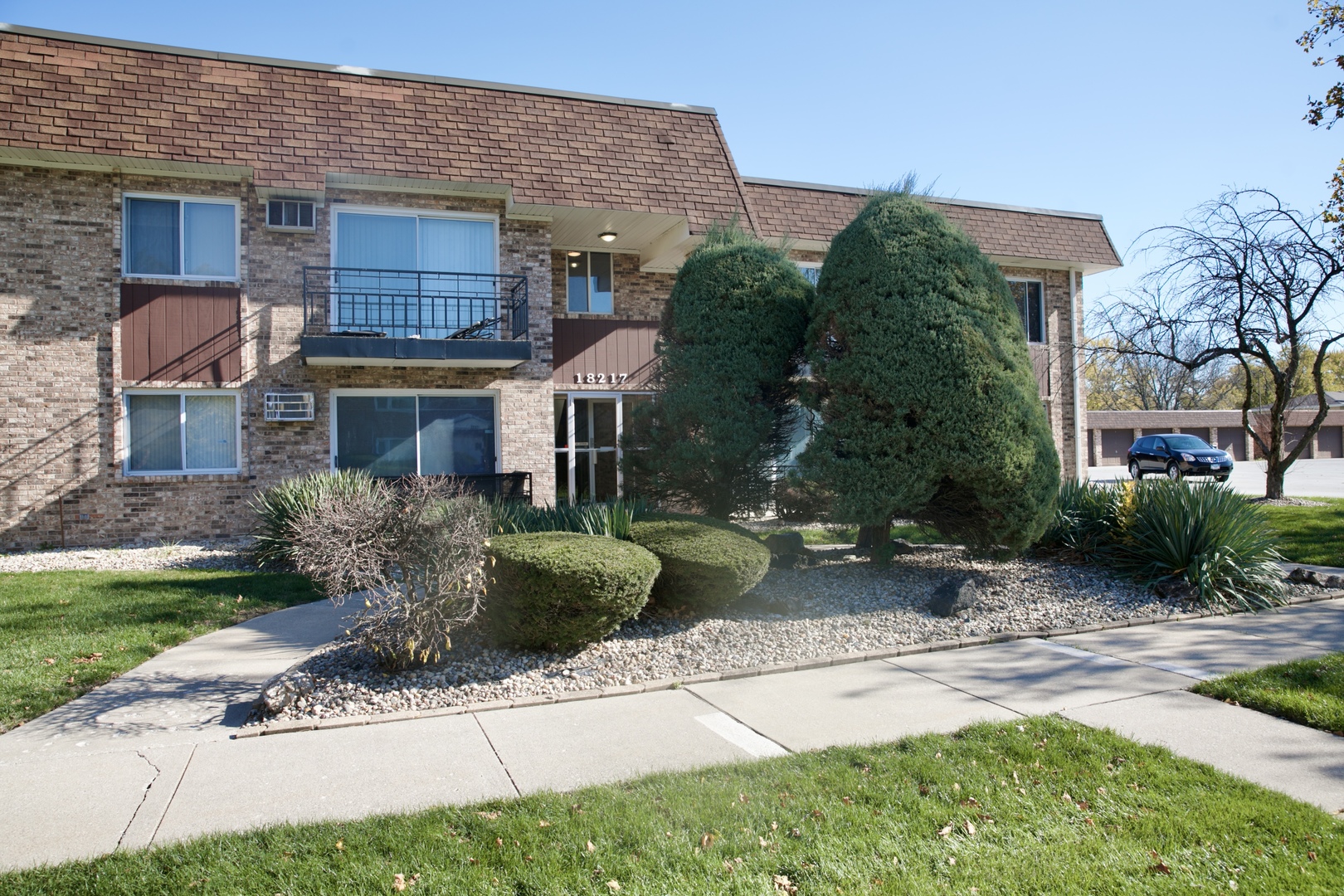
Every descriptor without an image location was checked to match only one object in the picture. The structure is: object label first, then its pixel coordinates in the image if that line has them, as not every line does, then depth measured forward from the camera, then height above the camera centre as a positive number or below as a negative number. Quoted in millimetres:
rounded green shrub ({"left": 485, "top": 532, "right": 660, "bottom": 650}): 5734 -875
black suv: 26391 -93
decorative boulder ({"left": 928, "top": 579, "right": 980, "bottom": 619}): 7406 -1260
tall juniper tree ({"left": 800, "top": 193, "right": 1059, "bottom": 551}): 7734 +613
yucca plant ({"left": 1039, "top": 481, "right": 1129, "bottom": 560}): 9258 -729
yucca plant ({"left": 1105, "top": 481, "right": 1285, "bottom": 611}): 8125 -936
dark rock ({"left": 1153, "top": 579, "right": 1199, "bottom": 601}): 8039 -1310
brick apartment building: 12117 +3102
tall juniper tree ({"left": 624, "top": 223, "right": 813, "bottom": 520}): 8977 +897
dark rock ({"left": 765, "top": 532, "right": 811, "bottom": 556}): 9258 -917
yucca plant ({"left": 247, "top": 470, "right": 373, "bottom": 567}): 10094 -496
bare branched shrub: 5391 -624
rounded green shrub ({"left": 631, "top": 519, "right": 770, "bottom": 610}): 6609 -837
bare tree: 15688 +2704
